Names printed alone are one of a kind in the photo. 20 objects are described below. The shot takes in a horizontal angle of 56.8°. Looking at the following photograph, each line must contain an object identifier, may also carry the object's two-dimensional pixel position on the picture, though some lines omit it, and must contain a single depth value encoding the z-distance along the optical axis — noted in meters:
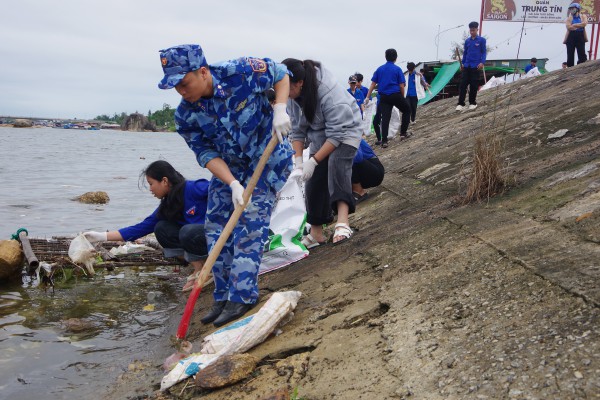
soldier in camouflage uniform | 3.31
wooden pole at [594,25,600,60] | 16.08
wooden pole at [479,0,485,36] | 16.31
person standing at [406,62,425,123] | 12.39
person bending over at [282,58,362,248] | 4.13
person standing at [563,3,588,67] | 10.72
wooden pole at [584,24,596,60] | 16.36
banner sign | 16.42
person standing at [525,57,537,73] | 16.66
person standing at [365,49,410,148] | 9.24
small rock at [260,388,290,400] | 2.28
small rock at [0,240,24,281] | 4.93
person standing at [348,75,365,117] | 11.42
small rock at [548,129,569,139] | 5.02
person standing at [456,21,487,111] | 10.10
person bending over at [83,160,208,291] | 4.57
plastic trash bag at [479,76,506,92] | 15.74
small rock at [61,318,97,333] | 3.94
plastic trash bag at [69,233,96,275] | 4.82
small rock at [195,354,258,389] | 2.55
